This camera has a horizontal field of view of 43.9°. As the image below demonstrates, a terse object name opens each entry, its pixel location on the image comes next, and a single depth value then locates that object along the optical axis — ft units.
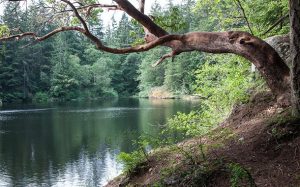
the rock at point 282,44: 25.08
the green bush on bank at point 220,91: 27.22
